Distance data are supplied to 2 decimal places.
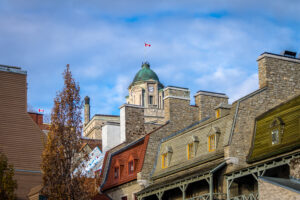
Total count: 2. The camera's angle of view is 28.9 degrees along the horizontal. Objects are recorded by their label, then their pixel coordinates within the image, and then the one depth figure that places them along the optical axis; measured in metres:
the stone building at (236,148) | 25.70
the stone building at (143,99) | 101.31
